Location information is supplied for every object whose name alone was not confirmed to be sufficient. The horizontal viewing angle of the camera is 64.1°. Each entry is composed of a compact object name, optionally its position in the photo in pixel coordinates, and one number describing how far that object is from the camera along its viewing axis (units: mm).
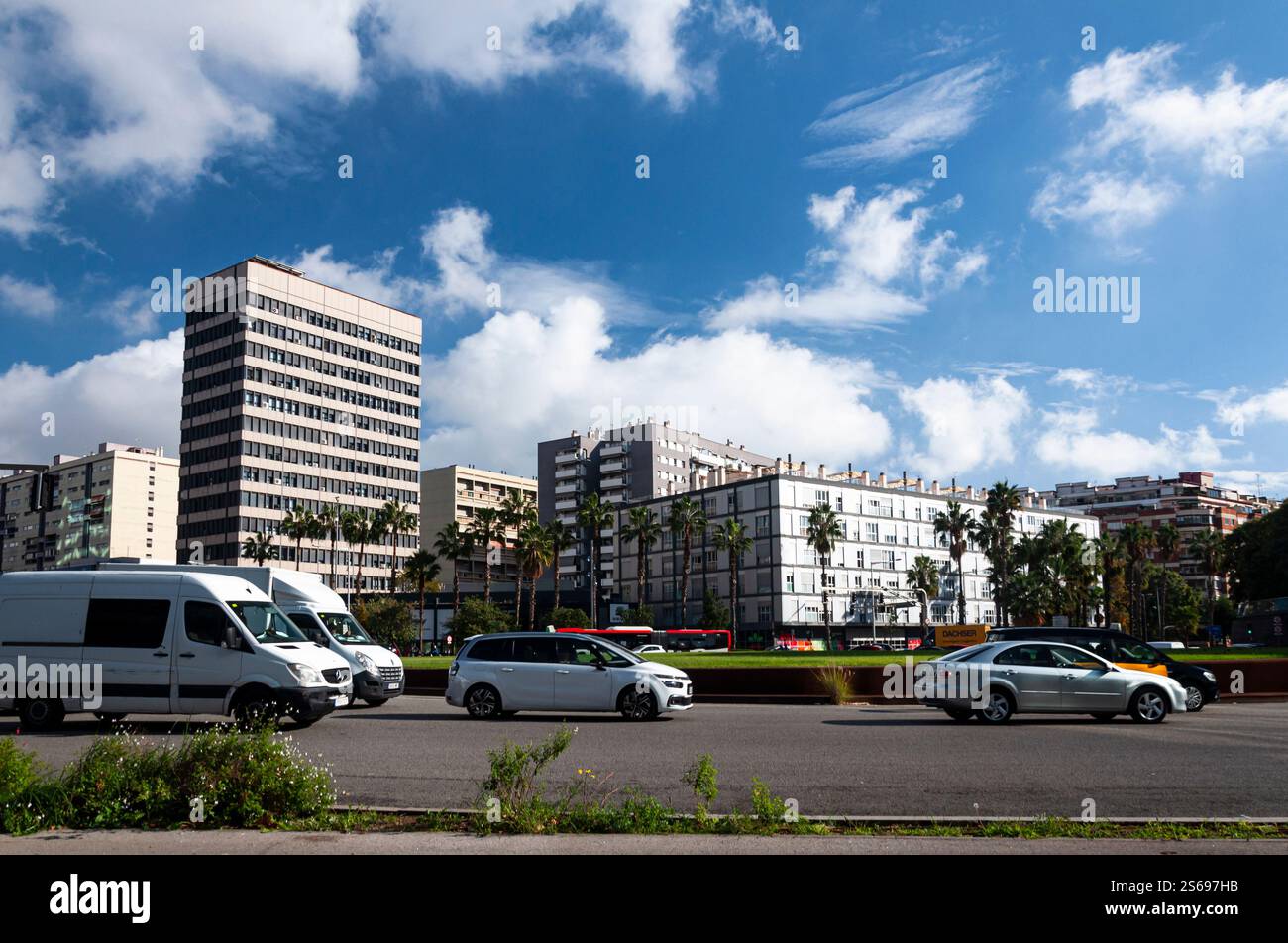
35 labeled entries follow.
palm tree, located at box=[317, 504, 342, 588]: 103125
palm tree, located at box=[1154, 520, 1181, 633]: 118812
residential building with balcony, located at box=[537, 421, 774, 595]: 139125
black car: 21391
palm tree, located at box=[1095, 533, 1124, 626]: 96375
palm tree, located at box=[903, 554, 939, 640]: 111912
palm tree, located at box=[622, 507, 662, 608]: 106062
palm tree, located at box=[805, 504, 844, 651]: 102688
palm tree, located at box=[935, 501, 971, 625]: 106562
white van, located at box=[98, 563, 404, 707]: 20906
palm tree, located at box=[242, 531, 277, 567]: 109875
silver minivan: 18656
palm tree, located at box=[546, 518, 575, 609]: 96938
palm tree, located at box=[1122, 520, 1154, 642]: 108438
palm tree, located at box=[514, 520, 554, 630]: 93938
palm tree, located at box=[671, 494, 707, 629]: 105500
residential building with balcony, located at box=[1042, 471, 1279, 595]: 175625
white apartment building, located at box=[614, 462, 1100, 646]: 107812
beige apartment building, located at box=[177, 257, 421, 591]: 114438
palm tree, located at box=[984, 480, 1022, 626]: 97938
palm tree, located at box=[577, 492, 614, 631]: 99312
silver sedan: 18438
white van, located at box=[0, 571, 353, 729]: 15297
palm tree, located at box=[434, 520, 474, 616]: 97188
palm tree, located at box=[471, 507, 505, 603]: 97312
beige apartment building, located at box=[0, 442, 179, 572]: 171500
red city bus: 90875
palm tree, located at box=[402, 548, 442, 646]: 93375
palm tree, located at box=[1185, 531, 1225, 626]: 125625
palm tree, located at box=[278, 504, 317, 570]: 102688
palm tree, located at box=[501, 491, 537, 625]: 99000
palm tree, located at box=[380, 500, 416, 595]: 101688
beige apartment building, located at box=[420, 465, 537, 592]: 158375
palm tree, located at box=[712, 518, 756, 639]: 103750
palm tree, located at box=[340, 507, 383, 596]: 102619
